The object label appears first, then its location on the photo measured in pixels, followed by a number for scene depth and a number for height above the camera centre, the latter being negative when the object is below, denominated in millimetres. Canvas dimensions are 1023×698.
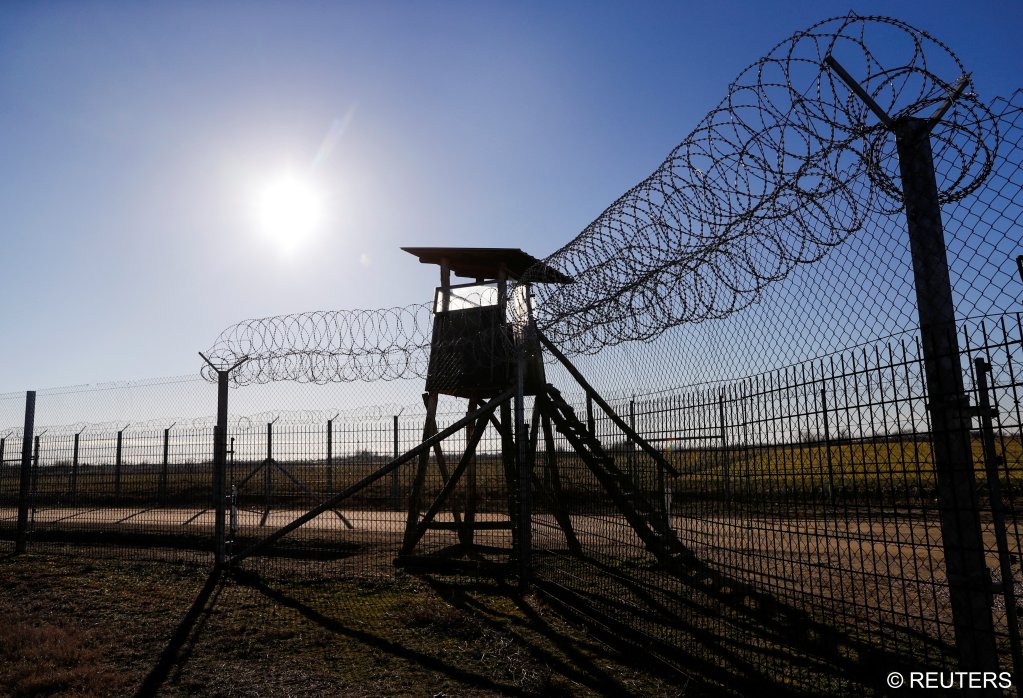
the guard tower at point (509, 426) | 6828 +478
